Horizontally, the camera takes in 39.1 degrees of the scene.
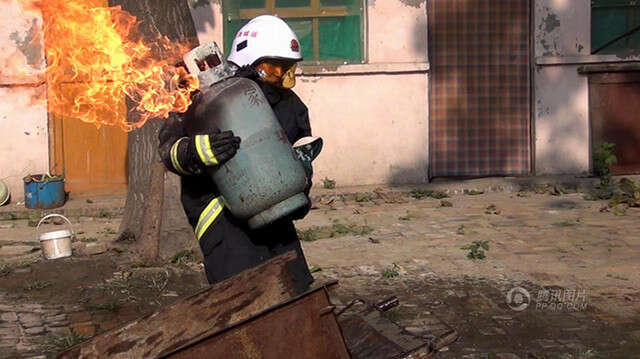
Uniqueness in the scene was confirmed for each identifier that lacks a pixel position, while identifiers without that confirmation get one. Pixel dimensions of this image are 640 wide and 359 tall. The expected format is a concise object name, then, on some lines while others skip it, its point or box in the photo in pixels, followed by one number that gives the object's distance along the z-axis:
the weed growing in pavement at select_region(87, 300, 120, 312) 6.69
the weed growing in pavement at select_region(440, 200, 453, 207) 11.23
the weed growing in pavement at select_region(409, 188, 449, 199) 11.99
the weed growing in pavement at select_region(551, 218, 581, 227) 9.65
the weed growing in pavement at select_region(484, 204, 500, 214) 10.60
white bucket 8.03
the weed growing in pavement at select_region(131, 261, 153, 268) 7.86
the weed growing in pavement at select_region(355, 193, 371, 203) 11.85
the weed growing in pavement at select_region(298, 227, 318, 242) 9.23
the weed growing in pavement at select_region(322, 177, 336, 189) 12.56
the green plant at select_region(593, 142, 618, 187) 12.24
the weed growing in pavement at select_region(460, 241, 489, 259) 8.07
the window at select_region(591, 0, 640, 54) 12.89
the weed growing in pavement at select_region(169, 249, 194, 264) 7.97
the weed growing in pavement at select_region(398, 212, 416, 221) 10.33
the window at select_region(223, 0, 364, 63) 12.52
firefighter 4.07
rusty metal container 3.14
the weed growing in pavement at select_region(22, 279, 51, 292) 7.29
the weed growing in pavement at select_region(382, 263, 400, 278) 7.45
